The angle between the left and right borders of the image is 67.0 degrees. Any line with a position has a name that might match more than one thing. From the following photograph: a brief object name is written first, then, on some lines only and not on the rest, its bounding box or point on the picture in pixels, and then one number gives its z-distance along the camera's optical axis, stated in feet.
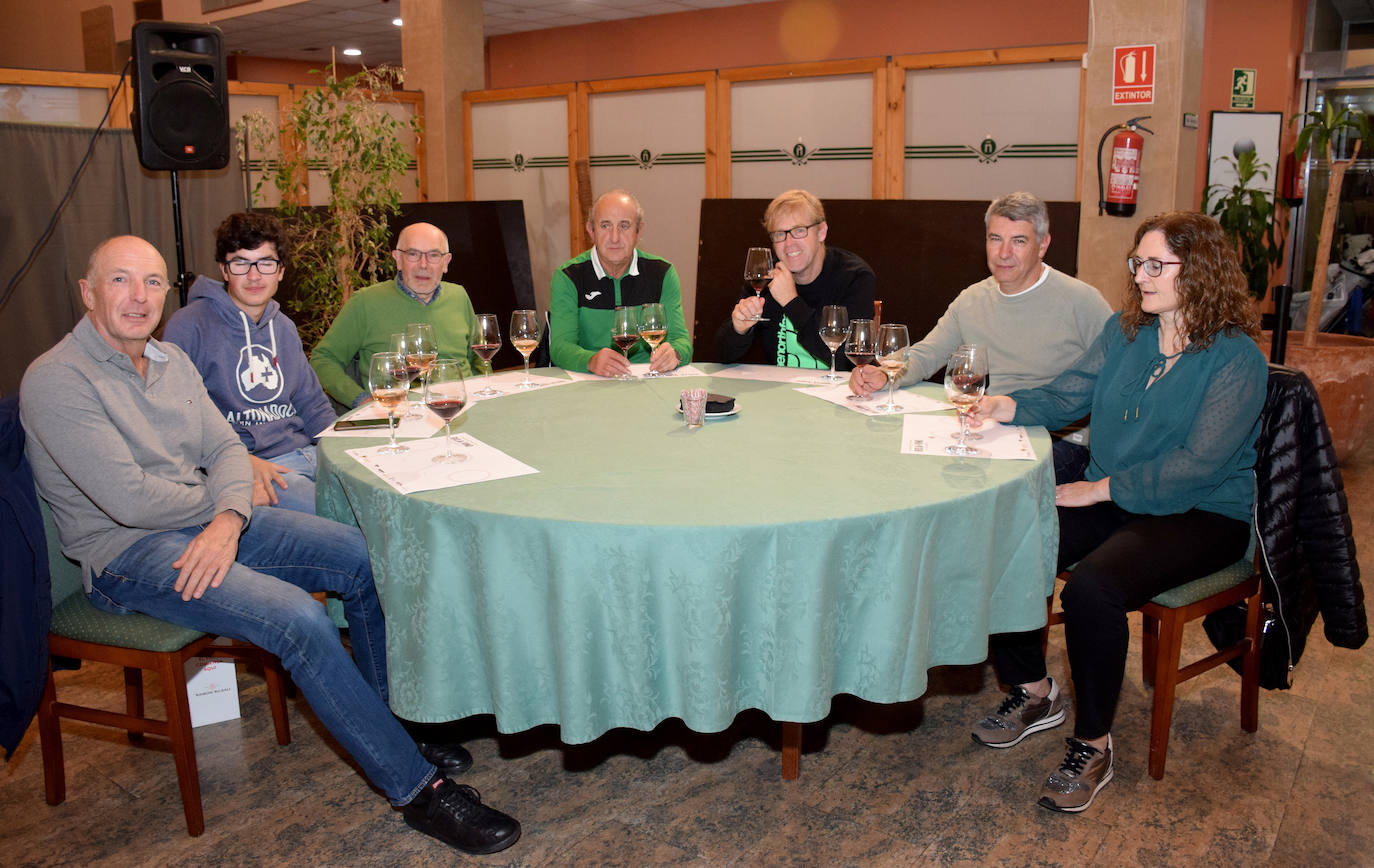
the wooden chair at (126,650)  7.30
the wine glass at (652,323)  10.02
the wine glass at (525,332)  10.04
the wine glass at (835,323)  9.61
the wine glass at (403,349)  8.07
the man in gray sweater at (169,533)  7.20
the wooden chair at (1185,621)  7.91
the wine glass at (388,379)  7.44
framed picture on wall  26.45
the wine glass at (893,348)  8.55
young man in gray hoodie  9.71
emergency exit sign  27.86
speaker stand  14.55
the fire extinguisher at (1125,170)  16.08
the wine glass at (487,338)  9.82
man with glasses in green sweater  12.05
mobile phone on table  8.47
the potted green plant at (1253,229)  20.95
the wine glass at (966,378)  7.52
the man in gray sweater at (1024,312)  10.04
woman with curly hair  7.75
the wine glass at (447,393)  7.24
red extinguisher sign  15.99
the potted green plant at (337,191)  18.74
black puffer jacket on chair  7.82
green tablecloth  6.13
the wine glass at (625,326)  9.95
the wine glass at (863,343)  9.02
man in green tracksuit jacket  12.46
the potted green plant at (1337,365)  16.70
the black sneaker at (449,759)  8.51
